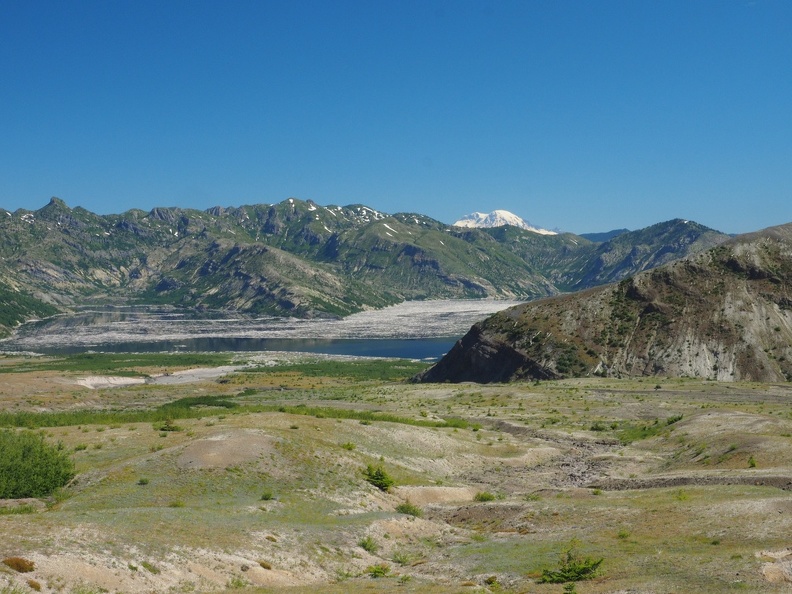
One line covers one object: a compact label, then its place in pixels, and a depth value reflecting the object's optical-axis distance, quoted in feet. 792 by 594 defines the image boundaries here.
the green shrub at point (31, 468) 112.27
